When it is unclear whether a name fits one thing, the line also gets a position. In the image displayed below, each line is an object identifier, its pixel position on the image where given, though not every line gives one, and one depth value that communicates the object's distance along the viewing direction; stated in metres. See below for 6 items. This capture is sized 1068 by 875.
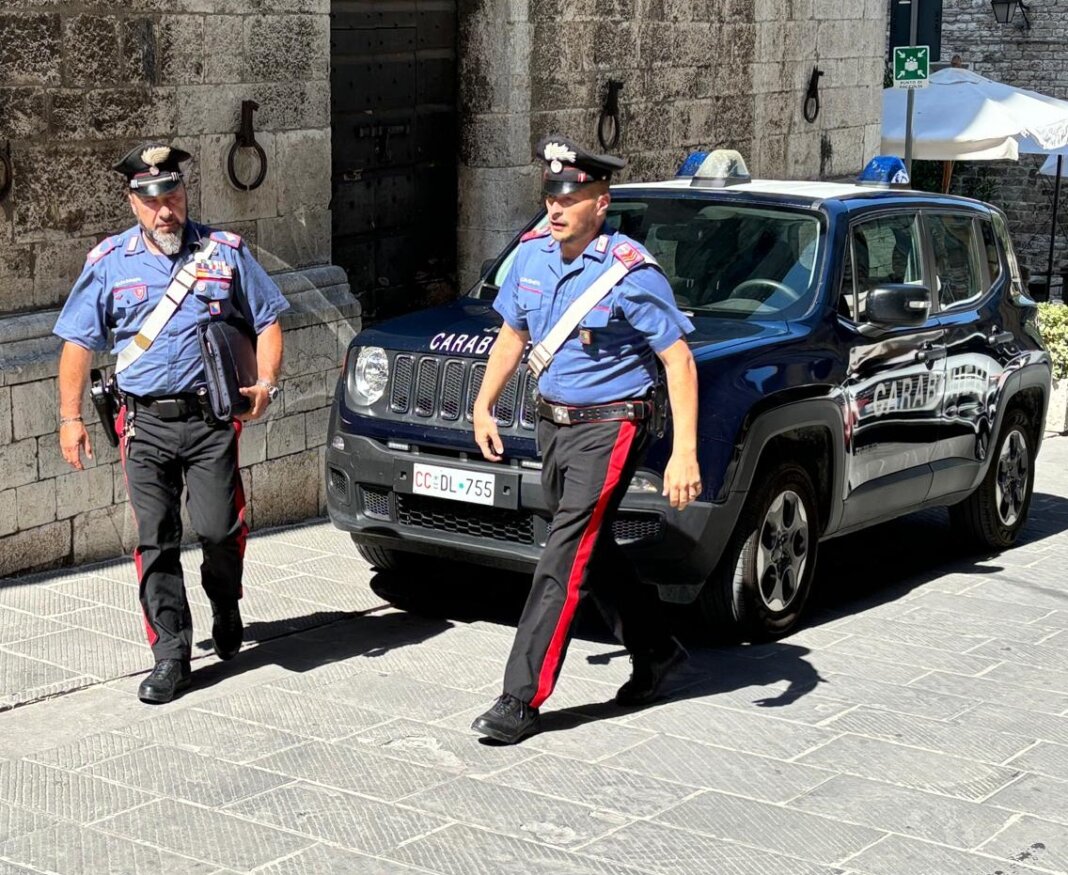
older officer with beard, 6.30
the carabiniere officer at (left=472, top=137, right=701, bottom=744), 5.88
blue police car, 6.82
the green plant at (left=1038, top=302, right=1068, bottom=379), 13.09
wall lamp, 26.48
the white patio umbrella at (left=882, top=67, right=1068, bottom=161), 16.47
